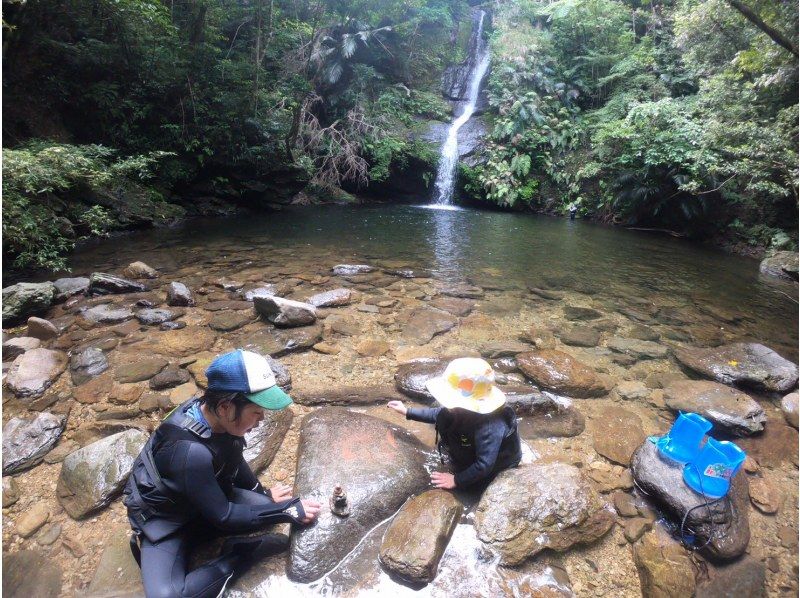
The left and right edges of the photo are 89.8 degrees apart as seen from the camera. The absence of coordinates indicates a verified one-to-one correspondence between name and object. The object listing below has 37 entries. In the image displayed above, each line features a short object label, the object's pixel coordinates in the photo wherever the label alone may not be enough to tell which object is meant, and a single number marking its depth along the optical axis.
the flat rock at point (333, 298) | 5.40
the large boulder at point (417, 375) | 3.55
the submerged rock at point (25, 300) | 4.59
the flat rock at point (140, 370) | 3.70
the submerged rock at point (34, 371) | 3.45
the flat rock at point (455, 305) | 5.42
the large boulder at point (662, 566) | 2.02
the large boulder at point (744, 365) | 3.79
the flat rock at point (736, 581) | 2.03
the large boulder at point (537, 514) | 2.16
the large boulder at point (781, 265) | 8.25
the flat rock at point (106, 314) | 4.75
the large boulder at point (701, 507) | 2.19
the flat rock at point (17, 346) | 3.92
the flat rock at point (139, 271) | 6.32
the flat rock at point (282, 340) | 4.23
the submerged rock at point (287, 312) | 4.64
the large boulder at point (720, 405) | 3.19
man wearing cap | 1.74
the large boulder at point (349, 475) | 2.08
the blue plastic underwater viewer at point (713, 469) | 2.29
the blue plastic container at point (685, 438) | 2.44
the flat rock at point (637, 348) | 4.45
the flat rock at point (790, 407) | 3.38
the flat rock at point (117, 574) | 1.93
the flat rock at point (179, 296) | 5.25
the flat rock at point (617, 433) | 2.97
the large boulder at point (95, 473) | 2.37
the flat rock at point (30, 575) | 1.96
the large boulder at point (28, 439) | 2.69
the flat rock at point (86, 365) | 3.70
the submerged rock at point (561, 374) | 3.69
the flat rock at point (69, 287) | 5.33
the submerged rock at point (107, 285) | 5.54
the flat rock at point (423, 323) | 4.65
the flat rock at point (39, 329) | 4.31
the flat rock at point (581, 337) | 4.68
